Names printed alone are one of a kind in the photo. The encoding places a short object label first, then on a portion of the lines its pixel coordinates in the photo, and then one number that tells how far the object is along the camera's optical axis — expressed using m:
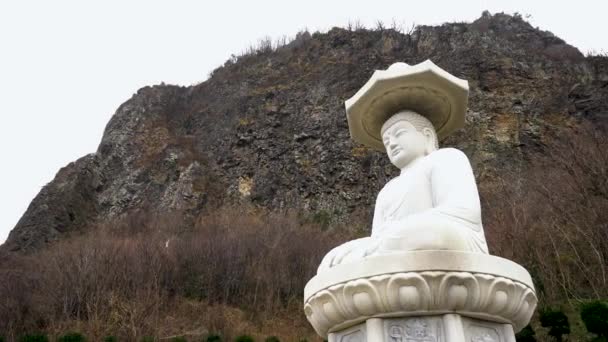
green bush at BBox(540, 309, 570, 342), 7.73
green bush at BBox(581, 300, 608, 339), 6.53
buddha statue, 2.97
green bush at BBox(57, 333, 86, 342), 8.45
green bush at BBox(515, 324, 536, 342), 7.48
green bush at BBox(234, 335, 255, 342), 8.55
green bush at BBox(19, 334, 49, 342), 8.24
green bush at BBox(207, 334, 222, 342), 9.32
